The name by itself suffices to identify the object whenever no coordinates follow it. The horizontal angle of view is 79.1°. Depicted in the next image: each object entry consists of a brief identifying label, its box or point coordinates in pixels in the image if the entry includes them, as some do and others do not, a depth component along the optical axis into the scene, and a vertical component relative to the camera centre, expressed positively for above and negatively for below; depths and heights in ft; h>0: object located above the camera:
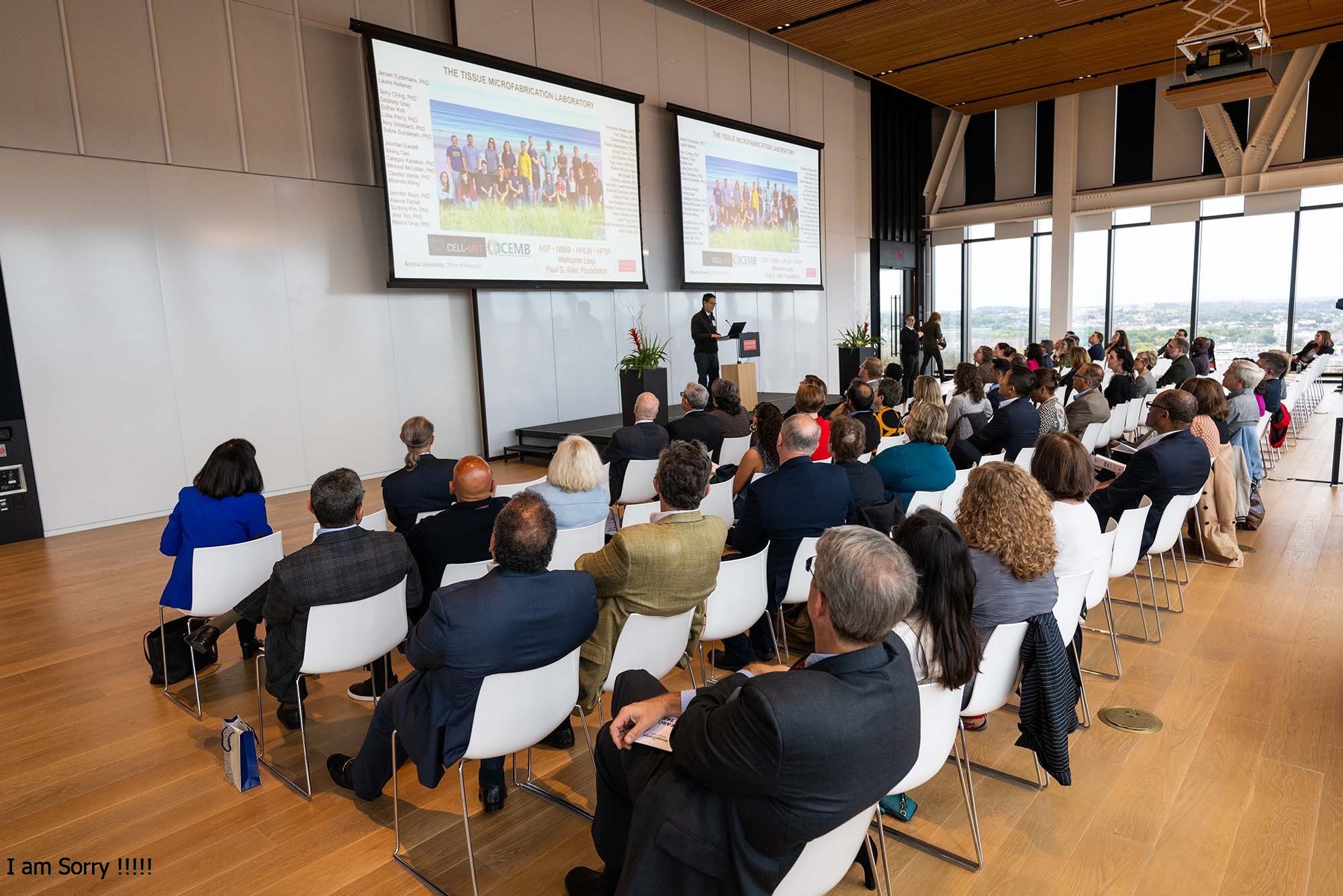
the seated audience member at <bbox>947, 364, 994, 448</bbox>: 22.63 -2.61
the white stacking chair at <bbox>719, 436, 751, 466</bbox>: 21.90 -3.29
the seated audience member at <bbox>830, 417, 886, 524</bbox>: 13.14 -2.31
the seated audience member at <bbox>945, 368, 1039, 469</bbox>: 20.25 -3.02
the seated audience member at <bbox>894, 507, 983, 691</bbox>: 7.07 -2.59
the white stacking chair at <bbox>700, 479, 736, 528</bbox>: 15.47 -3.33
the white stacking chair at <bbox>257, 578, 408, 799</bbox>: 9.70 -3.53
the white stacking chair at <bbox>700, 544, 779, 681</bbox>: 10.68 -3.63
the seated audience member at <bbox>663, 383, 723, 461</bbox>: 20.71 -2.45
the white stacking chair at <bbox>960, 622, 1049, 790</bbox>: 8.48 -3.77
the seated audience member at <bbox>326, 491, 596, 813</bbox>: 7.70 -2.82
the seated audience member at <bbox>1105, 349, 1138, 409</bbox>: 29.68 -2.72
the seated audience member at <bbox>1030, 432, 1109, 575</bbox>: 10.18 -2.38
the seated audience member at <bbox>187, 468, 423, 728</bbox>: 9.67 -2.72
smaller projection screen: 39.83 +6.30
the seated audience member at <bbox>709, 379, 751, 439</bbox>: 21.90 -2.24
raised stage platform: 31.94 -3.94
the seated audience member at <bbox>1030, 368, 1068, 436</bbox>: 21.77 -2.46
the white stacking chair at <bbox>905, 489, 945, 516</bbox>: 14.76 -3.29
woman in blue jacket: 12.66 -2.47
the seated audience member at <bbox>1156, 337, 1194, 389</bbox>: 30.32 -2.48
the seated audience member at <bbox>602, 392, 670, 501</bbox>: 19.26 -2.65
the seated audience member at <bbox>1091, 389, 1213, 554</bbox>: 14.44 -2.82
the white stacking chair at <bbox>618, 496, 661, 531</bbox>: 13.65 -3.04
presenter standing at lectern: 36.17 -0.38
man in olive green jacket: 9.36 -2.70
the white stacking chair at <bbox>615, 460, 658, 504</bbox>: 19.01 -3.52
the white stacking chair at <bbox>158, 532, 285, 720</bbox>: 11.64 -3.24
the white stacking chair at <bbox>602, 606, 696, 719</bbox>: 9.25 -3.65
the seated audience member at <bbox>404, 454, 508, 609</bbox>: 11.60 -2.68
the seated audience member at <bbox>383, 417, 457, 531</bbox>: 14.05 -2.55
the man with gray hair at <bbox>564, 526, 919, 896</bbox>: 5.16 -2.75
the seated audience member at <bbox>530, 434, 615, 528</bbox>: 12.65 -2.31
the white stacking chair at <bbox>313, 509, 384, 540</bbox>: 13.26 -2.93
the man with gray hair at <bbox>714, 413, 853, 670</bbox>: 12.09 -2.68
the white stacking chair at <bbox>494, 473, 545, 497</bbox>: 14.85 -2.83
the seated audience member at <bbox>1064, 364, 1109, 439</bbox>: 22.84 -2.81
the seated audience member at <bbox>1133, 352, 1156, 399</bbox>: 30.17 -2.57
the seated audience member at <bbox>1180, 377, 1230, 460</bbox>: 17.37 -2.35
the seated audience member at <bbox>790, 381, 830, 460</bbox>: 20.16 -1.86
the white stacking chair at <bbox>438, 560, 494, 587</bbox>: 10.77 -3.07
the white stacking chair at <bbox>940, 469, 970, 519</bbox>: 15.43 -3.42
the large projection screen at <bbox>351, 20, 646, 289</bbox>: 28.04 +6.36
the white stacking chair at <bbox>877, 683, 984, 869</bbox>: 7.15 -3.71
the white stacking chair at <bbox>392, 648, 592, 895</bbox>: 7.77 -3.66
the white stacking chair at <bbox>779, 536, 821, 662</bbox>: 11.94 -3.71
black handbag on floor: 13.30 -4.88
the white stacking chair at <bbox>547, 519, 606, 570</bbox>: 12.48 -3.24
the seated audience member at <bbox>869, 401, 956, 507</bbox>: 14.52 -2.58
